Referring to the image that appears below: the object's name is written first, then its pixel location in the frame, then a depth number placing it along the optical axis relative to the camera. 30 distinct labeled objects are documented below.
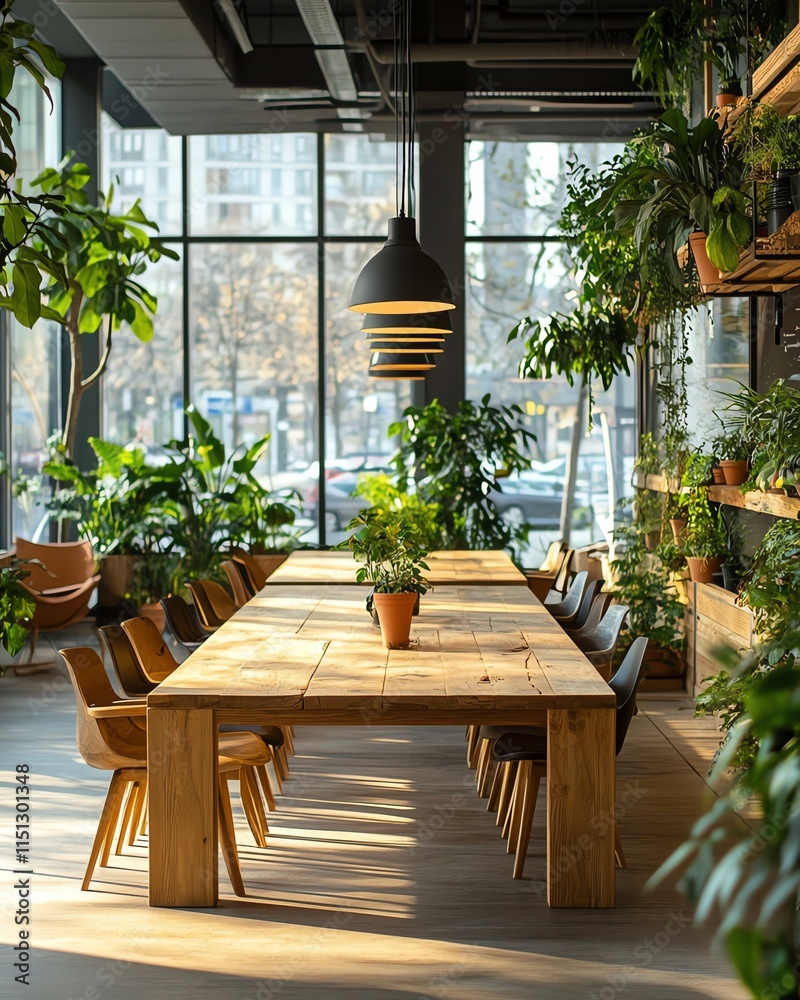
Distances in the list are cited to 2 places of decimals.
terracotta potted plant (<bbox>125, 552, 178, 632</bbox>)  8.90
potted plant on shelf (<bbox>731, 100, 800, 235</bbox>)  4.18
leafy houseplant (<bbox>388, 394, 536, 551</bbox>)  8.86
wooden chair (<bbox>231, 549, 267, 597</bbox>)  7.18
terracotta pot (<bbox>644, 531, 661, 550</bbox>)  7.91
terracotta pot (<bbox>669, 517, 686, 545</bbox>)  7.13
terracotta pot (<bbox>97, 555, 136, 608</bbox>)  9.36
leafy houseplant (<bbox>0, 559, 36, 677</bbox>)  5.85
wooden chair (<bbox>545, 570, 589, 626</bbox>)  5.91
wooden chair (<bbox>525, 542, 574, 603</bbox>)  7.28
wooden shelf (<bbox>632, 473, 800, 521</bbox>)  4.71
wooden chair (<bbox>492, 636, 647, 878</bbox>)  3.86
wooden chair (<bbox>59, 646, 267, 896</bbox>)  3.66
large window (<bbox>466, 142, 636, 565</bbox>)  9.98
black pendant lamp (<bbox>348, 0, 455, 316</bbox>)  4.60
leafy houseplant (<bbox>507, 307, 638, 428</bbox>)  8.18
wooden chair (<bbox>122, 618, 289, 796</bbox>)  4.22
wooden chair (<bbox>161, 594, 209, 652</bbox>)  5.03
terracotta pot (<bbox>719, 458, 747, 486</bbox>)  6.03
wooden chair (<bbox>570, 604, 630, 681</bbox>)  4.71
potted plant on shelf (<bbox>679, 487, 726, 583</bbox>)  6.69
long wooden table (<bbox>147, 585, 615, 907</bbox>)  3.42
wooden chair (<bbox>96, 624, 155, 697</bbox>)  4.11
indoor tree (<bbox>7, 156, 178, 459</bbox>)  8.52
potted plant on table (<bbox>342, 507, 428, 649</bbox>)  4.27
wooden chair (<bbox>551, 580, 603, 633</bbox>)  5.68
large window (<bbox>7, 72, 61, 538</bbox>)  9.70
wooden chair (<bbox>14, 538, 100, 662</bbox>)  7.89
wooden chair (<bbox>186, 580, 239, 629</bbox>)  5.72
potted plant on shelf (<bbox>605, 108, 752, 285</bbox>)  4.74
